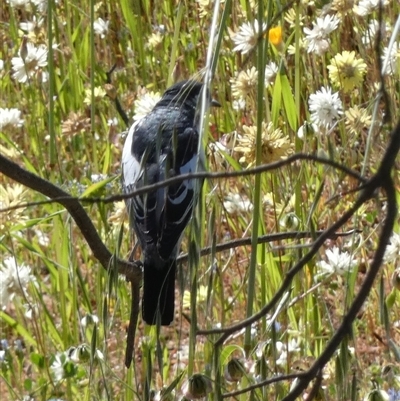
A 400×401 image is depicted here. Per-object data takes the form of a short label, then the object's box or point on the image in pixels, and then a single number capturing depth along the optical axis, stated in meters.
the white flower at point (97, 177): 5.22
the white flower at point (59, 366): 3.96
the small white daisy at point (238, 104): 5.57
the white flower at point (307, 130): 3.86
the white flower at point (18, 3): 6.54
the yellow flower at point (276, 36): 5.10
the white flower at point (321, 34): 5.06
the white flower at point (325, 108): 4.33
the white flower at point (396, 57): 4.25
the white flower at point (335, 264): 3.82
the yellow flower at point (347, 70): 4.75
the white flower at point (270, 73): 5.27
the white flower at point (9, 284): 4.20
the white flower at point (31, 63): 5.69
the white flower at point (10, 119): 5.23
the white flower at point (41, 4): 6.53
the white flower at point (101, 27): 7.73
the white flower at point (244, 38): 4.64
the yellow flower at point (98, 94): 6.14
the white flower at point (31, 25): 6.58
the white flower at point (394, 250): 3.65
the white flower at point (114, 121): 6.19
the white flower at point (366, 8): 5.13
